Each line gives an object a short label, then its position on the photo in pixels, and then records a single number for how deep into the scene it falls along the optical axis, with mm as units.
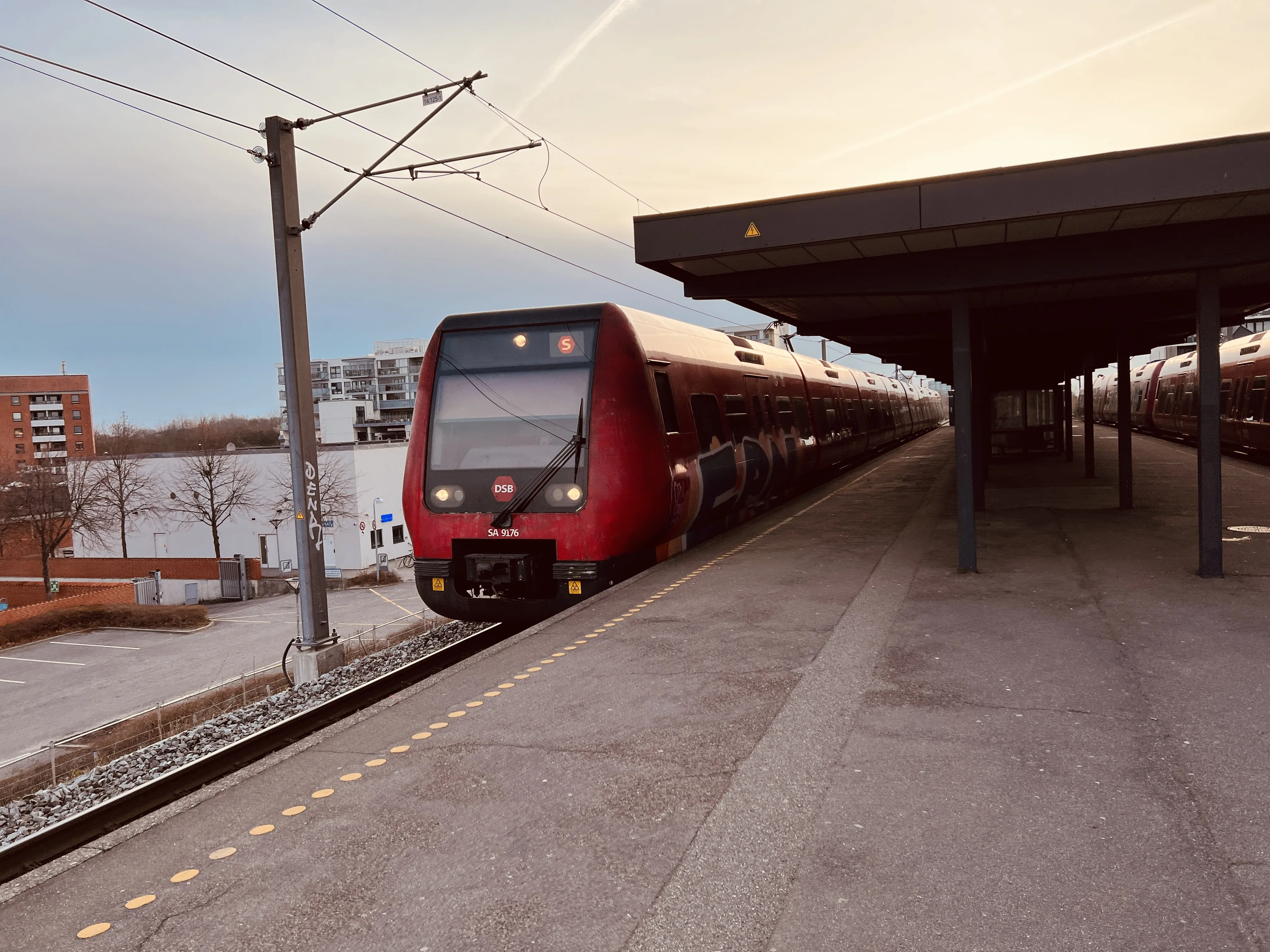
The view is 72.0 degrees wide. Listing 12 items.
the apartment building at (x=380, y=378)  112375
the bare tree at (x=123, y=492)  43562
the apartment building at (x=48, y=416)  109188
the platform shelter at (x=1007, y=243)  7402
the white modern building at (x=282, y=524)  41000
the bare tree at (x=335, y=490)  40031
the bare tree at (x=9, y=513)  39281
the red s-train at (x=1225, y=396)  20922
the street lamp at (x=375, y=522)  41250
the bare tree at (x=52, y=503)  38656
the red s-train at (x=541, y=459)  8805
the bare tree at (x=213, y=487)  42500
